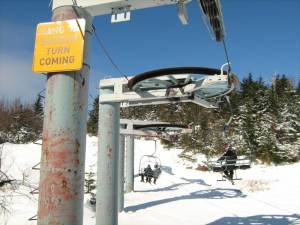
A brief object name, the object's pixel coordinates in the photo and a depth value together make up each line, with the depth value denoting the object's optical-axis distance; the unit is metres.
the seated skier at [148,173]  22.47
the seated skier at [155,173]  22.53
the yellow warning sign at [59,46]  3.13
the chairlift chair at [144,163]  28.86
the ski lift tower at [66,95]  2.98
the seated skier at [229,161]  18.39
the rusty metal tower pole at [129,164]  19.07
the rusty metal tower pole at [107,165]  9.30
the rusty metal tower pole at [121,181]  13.55
